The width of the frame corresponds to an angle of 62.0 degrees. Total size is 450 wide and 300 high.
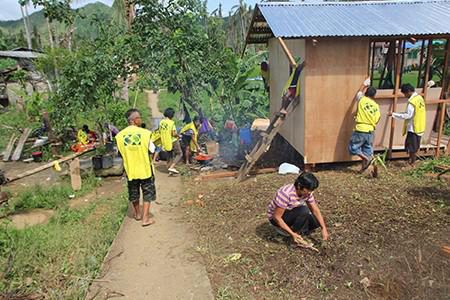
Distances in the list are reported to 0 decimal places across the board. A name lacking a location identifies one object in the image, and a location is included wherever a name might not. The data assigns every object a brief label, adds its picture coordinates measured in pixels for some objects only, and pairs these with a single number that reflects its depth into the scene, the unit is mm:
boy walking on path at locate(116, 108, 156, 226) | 5324
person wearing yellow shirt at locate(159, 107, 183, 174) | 8117
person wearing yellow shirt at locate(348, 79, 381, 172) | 6973
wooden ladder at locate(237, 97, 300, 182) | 7469
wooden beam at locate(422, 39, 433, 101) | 7530
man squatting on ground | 4133
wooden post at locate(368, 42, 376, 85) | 7668
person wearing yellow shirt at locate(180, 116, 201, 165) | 8758
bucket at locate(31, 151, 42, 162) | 10992
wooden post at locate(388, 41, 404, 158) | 7434
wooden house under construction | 7090
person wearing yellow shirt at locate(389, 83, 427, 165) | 7160
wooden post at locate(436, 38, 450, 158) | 7621
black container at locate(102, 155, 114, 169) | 9008
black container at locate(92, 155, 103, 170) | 8992
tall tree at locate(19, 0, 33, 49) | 34834
